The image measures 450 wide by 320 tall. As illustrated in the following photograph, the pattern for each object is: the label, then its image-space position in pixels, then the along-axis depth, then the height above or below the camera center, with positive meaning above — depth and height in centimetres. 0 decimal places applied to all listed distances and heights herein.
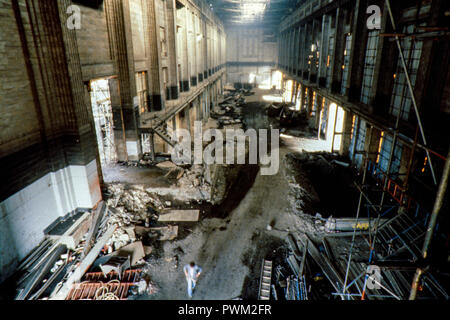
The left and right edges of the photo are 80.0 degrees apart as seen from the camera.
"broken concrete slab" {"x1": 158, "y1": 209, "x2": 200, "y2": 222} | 1032 -551
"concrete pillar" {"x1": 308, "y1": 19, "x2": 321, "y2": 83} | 2389 +117
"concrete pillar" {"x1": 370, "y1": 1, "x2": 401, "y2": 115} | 1082 -18
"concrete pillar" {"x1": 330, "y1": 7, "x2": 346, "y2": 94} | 1680 +74
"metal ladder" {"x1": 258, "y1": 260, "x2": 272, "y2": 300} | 716 -574
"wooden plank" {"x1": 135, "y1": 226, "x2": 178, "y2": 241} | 935 -554
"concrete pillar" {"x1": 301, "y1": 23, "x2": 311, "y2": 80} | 2700 +156
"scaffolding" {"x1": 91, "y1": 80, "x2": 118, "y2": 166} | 1443 -262
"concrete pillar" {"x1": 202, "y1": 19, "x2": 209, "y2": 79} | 3152 +196
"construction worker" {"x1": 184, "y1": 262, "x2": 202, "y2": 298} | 705 -540
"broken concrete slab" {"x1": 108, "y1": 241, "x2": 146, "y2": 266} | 816 -537
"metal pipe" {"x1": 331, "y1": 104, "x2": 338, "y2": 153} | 1695 -422
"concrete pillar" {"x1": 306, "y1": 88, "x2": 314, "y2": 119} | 2680 -340
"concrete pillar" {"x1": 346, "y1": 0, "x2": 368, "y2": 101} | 1361 +65
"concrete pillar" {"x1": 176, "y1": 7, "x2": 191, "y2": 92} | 2205 +134
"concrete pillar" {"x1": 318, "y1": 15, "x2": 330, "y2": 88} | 2085 +106
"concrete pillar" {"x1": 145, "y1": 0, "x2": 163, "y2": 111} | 1608 +46
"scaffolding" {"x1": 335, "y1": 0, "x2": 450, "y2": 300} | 355 -445
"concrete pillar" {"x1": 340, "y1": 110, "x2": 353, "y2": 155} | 1551 -374
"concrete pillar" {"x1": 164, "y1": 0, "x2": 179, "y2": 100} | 1853 +100
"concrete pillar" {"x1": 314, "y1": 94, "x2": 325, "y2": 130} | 2257 -360
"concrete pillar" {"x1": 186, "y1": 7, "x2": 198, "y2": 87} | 2409 +192
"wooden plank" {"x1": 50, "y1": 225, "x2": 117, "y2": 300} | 698 -529
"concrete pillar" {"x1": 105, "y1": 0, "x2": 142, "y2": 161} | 1255 -63
